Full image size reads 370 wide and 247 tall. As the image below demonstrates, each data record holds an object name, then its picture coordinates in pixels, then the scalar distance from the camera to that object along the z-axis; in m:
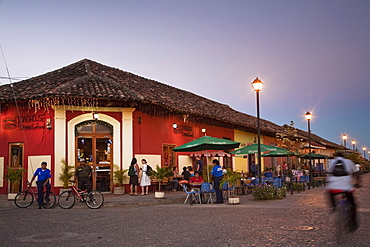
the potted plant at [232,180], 14.44
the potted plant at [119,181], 18.22
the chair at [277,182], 17.95
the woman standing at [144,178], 18.09
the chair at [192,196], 14.92
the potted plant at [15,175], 16.89
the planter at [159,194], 16.30
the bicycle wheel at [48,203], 14.62
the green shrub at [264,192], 15.62
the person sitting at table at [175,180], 20.80
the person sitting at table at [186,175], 20.37
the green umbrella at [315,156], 27.20
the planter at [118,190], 18.20
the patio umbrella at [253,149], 20.22
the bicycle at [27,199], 14.70
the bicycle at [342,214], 7.20
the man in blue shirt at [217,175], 14.82
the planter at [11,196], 16.09
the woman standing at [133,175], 17.84
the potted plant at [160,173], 18.48
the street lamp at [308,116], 25.11
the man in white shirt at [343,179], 7.70
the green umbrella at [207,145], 17.19
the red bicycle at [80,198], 14.05
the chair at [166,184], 20.19
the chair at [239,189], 19.19
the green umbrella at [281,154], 21.02
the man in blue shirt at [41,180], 14.47
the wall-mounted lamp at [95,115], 18.28
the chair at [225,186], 15.35
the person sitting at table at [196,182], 15.54
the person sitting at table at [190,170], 21.59
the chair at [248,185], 18.85
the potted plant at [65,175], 17.53
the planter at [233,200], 14.42
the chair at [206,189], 15.20
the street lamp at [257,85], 16.22
